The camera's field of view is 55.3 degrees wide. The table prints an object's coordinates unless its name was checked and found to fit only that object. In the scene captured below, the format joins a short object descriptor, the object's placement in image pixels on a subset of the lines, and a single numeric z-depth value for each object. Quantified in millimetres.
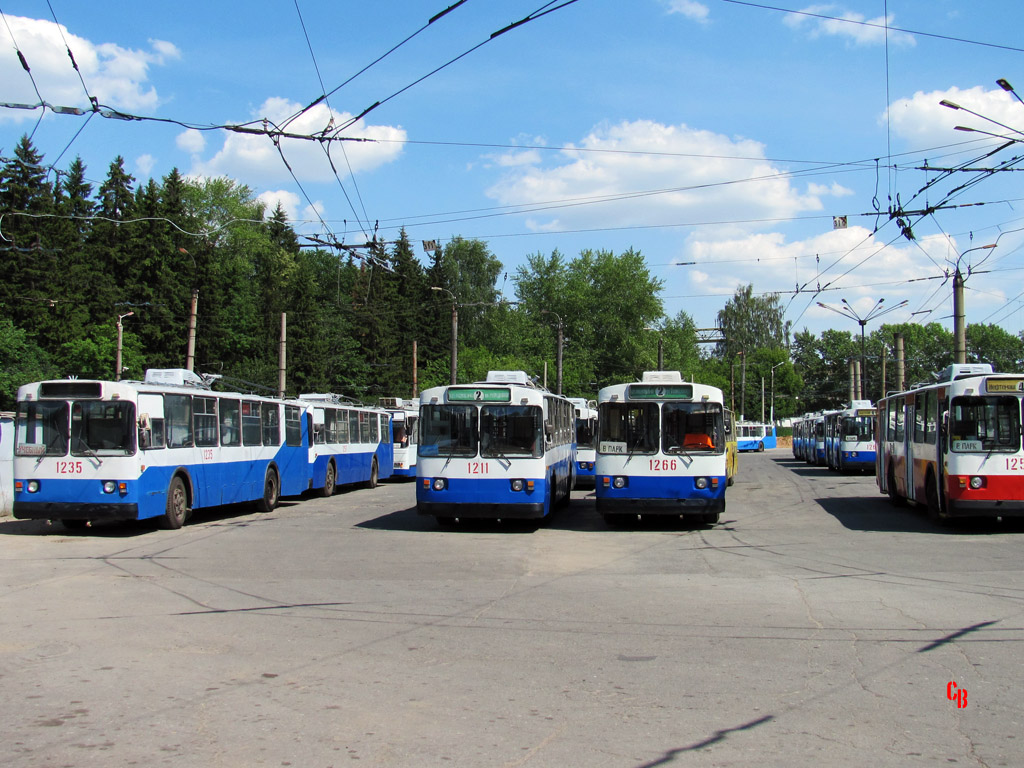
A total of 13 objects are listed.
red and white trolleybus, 16203
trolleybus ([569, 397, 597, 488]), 28812
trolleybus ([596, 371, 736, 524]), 17375
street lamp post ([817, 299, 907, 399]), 41272
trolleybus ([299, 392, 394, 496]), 27000
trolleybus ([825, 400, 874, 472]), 39000
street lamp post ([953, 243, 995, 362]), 28625
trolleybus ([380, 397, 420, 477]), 35375
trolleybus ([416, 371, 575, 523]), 17203
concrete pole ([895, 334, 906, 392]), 44222
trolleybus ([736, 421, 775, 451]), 85688
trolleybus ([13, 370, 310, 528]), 16266
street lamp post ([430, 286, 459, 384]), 40903
